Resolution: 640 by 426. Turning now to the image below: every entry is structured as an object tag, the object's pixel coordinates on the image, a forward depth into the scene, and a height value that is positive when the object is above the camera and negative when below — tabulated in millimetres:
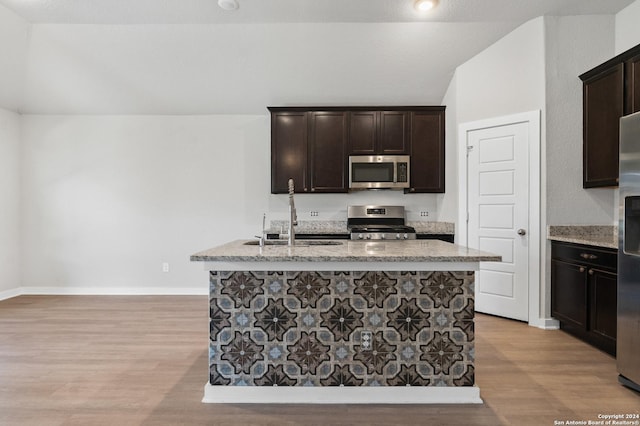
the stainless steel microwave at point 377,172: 4621 +481
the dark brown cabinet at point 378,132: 4660 +998
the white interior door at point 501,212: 3684 -26
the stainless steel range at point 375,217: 4934 -100
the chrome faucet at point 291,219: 2488 -64
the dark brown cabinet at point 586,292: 2816 -702
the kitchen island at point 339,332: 2162 -737
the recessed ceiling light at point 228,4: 3291 +1892
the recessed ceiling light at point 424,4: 3311 +1904
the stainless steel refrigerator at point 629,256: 2207 -288
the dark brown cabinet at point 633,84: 2928 +1030
